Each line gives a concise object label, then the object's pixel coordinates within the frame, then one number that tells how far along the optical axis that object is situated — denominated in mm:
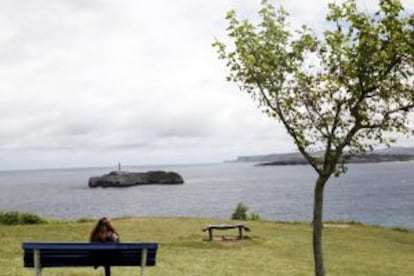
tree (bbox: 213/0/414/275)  12312
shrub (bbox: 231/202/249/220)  54688
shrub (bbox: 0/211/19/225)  38278
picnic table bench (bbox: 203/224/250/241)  30014
